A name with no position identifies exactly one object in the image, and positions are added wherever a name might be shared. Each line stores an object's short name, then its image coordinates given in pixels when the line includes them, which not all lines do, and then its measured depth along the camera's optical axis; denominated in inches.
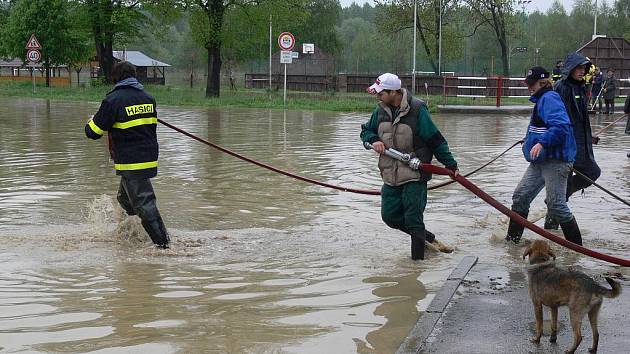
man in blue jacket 307.7
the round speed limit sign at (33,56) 1717.5
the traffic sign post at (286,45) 1371.8
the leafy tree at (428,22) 2337.6
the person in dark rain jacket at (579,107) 328.8
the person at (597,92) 1202.9
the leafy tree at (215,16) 1672.0
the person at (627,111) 618.7
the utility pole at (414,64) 1534.0
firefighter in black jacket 313.7
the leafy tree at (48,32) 2289.6
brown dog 201.6
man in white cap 297.0
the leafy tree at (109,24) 2037.4
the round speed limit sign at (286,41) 1373.0
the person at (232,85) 2292.8
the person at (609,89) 1199.4
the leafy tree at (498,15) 2256.4
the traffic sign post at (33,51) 1720.0
